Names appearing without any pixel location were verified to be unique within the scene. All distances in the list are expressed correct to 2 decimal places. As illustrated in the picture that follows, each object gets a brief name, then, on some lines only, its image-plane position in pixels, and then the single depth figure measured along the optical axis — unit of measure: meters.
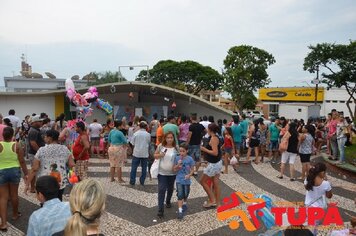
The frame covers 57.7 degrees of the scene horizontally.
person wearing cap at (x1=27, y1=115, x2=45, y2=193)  7.01
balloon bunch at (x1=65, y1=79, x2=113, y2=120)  12.38
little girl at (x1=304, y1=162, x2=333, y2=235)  4.54
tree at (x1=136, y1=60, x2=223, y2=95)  45.16
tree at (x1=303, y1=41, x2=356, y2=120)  18.92
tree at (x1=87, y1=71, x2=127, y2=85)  51.80
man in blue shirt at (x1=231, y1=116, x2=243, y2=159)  11.31
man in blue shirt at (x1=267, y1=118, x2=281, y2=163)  12.20
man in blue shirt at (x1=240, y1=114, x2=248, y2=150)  12.06
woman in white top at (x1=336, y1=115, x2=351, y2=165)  10.56
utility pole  22.56
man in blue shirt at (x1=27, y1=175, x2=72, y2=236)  2.46
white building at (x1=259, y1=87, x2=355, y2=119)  35.38
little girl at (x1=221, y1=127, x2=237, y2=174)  9.95
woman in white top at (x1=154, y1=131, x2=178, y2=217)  6.03
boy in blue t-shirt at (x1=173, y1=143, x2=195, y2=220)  5.96
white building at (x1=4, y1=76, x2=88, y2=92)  46.06
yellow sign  45.34
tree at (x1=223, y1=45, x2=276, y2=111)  36.44
